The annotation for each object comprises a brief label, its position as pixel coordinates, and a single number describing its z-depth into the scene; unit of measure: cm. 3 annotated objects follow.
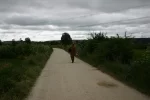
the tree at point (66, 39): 11666
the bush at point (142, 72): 1121
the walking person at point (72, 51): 2762
